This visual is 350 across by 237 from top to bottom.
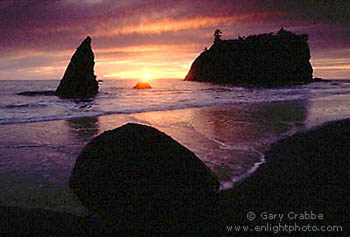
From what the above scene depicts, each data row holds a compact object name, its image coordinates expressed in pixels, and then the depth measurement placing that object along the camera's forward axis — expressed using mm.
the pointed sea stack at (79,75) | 27938
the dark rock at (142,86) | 45562
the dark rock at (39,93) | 30356
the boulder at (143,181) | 2842
